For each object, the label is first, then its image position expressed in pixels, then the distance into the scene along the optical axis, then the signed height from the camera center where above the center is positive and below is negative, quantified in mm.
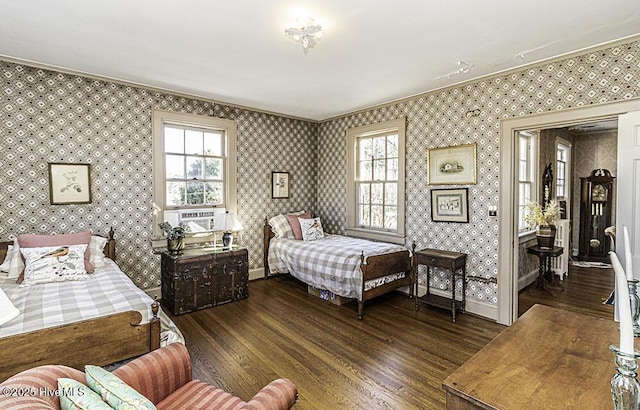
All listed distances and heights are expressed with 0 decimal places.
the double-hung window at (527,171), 5059 +448
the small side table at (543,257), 4709 -867
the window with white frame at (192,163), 4203 +507
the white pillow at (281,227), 5102 -442
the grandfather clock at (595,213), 6520 -284
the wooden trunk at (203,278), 3775 -974
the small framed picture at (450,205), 3887 -71
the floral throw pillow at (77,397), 992 -631
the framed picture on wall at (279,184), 5383 +254
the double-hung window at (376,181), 4637 +288
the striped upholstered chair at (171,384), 1168 -871
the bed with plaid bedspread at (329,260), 3820 -809
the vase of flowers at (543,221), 4781 -333
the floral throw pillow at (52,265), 2811 -591
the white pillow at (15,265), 2904 -600
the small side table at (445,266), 3691 -783
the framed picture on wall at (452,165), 3830 +426
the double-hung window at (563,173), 6120 +520
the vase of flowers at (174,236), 3988 -464
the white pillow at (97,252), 3299 -550
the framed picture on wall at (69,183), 3480 +175
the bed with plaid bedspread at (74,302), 2039 -747
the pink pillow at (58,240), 3057 -403
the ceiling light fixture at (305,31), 2396 +1275
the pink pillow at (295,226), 5082 -426
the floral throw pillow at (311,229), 5004 -473
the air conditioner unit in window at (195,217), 4324 -252
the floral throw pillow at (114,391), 1036 -651
